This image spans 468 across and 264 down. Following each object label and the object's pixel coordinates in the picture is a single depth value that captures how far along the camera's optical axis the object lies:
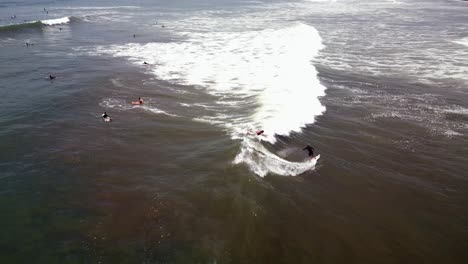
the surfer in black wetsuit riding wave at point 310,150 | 16.88
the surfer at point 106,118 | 20.98
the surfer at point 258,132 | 18.50
